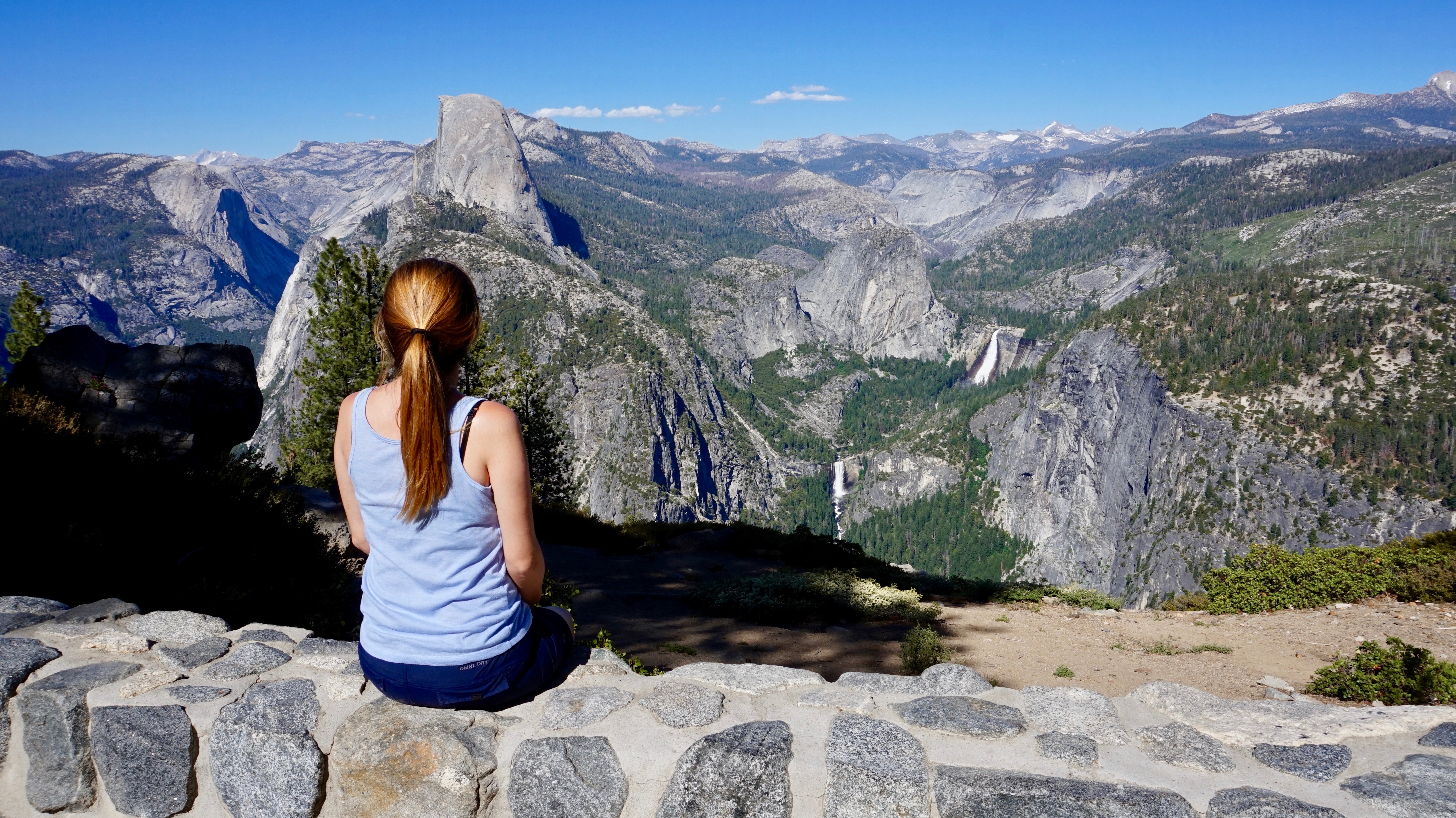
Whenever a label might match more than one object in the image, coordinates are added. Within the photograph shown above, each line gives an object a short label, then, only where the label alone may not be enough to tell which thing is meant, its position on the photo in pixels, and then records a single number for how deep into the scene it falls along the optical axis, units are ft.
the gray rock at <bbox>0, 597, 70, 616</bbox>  17.58
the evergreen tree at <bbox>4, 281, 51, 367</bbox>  70.79
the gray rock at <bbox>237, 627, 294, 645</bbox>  17.26
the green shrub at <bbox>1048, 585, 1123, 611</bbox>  49.34
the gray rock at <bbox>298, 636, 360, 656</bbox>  15.89
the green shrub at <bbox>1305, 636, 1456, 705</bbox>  21.53
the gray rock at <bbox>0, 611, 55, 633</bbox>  16.57
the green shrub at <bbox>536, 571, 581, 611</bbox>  31.12
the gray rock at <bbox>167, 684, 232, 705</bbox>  14.25
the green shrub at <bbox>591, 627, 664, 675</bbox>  22.45
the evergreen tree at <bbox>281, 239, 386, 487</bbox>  71.61
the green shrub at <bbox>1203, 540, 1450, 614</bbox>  40.70
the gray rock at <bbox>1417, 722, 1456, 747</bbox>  13.38
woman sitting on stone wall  11.42
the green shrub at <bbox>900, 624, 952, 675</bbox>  31.01
